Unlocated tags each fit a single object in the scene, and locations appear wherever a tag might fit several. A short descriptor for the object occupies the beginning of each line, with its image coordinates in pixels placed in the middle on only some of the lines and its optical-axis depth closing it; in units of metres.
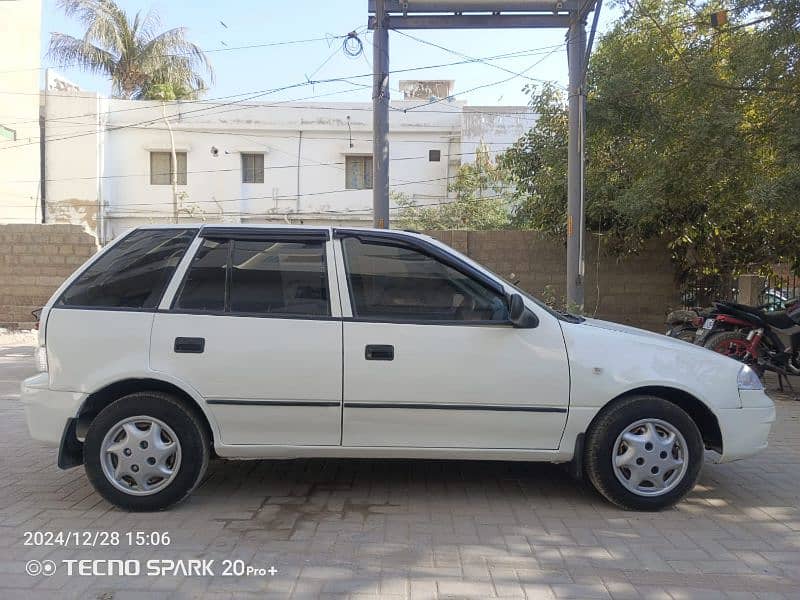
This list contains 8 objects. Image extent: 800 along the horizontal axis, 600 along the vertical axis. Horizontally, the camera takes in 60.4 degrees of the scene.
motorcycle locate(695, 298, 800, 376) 8.26
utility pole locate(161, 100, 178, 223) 24.97
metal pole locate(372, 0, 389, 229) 9.89
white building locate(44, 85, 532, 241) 25.06
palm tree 26.41
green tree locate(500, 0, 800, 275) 7.89
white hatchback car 4.17
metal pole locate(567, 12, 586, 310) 9.35
